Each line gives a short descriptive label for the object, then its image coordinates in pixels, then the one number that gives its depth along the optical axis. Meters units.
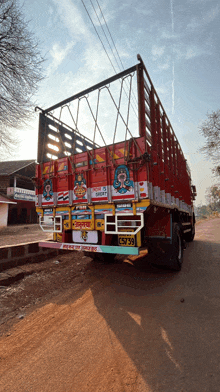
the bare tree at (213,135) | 15.38
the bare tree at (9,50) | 7.53
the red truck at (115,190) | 3.46
